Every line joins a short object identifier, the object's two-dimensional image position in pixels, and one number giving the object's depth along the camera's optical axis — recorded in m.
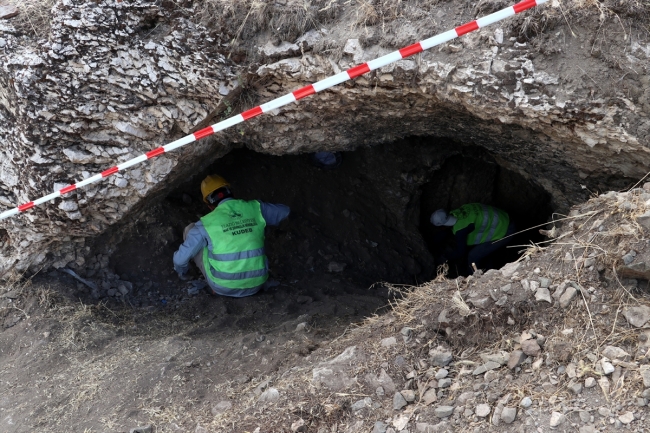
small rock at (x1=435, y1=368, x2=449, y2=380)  2.88
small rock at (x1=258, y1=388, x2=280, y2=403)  3.08
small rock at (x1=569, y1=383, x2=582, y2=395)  2.51
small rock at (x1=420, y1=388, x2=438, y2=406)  2.78
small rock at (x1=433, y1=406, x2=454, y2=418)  2.68
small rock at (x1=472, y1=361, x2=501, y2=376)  2.79
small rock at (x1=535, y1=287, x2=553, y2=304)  2.87
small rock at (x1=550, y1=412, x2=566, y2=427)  2.42
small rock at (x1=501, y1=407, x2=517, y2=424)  2.52
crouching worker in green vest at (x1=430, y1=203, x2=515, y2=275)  6.13
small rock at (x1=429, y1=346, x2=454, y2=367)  2.94
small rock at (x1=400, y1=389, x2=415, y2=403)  2.83
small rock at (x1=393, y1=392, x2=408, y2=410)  2.82
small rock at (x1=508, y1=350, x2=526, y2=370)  2.74
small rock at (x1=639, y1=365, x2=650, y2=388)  2.40
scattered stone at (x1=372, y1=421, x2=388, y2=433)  2.75
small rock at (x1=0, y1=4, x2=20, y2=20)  4.22
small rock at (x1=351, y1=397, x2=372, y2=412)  2.87
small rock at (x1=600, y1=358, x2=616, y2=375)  2.51
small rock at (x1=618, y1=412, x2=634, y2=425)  2.34
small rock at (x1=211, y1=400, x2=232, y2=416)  3.24
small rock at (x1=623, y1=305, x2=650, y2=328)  2.62
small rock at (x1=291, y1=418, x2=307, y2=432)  2.88
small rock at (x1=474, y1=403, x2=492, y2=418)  2.60
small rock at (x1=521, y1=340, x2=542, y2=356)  2.75
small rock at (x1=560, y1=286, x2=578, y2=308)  2.82
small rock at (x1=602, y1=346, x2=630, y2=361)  2.55
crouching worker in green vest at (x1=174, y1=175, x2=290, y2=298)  4.93
